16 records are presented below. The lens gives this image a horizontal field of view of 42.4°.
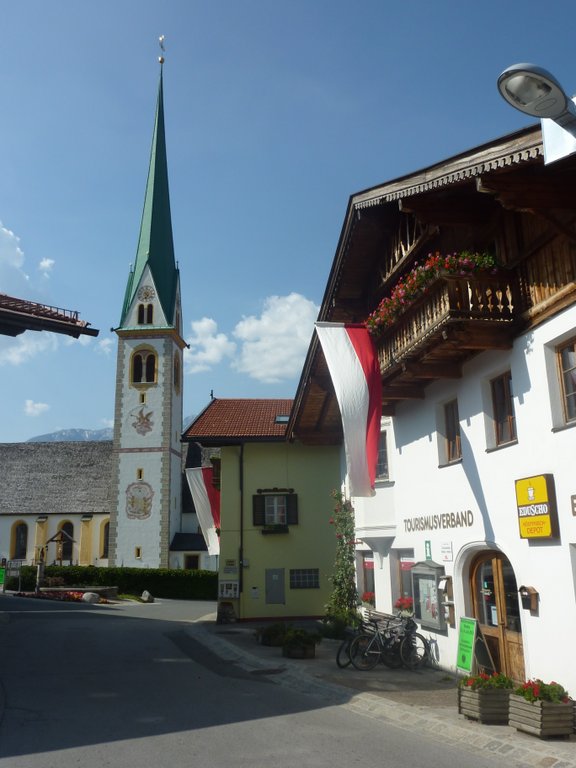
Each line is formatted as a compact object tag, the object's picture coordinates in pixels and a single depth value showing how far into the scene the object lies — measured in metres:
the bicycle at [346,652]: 14.34
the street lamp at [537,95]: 5.55
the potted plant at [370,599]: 18.27
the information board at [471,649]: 11.42
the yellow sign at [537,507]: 9.88
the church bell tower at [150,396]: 49.62
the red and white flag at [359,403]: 13.26
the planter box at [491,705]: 9.44
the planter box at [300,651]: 15.90
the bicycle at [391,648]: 14.13
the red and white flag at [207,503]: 25.81
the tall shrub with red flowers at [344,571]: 20.31
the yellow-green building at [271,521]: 25.09
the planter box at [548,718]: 8.68
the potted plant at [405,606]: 15.09
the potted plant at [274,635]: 18.09
